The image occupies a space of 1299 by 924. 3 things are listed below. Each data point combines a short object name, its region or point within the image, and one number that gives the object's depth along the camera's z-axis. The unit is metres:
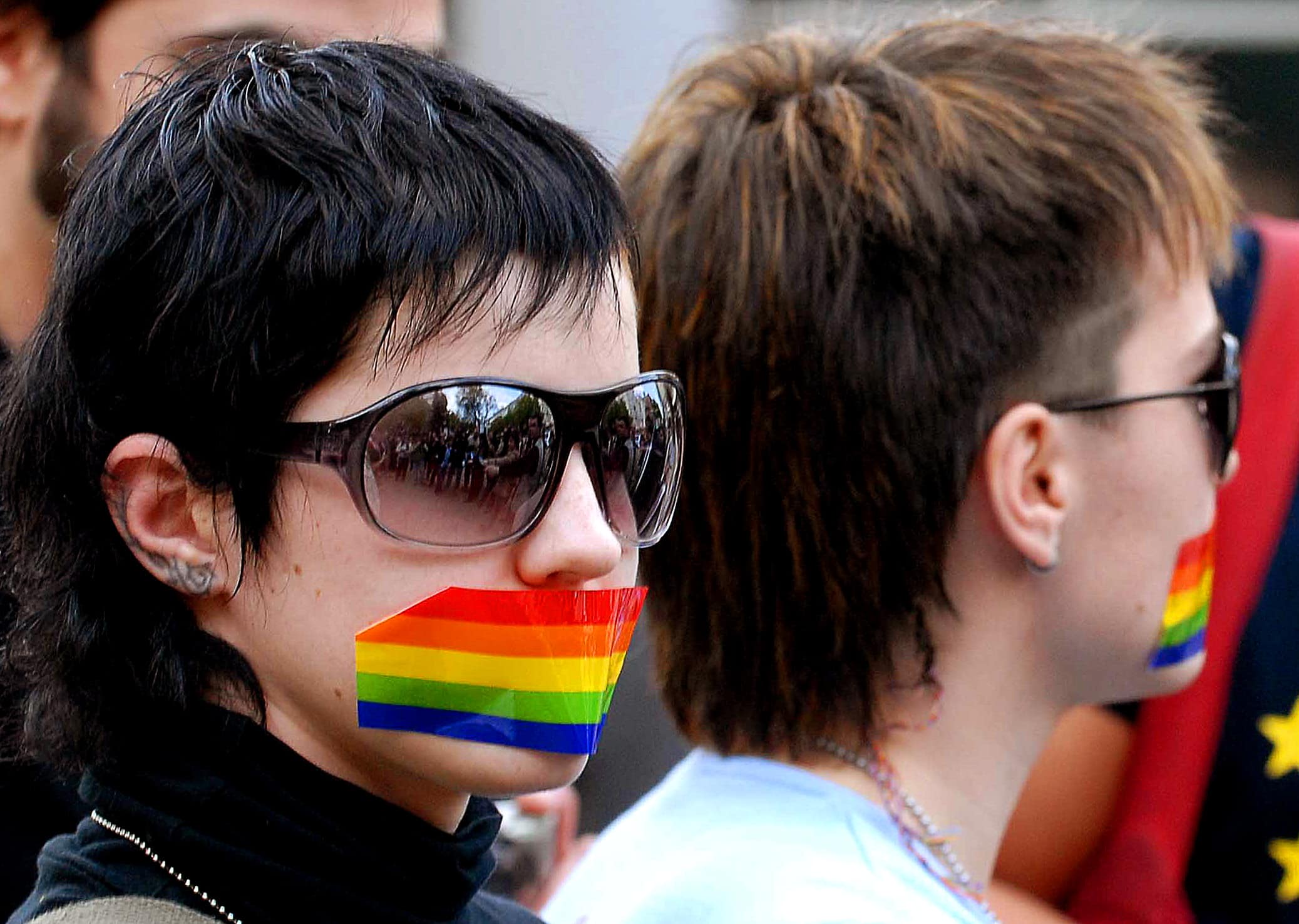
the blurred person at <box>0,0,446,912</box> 4.27
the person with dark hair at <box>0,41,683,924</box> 2.71
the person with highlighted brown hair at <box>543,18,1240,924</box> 4.01
